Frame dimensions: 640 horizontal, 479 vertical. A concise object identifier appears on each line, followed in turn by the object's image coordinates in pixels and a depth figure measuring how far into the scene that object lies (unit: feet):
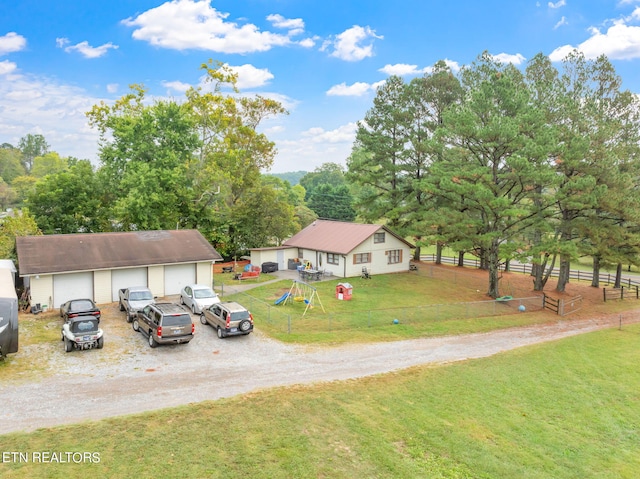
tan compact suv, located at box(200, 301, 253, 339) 65.72
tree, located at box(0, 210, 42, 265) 100.68
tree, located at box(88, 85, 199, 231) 120.47
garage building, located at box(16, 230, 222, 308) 82.28
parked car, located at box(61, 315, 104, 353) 57.91
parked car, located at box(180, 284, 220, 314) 79.46
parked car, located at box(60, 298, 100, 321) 67.56
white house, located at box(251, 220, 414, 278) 124.26
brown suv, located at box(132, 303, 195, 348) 59.88
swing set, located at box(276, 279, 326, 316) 88.28
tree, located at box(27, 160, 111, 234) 119.85
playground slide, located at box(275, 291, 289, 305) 88.89
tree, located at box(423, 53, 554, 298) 94.22
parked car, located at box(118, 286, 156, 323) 73.36
